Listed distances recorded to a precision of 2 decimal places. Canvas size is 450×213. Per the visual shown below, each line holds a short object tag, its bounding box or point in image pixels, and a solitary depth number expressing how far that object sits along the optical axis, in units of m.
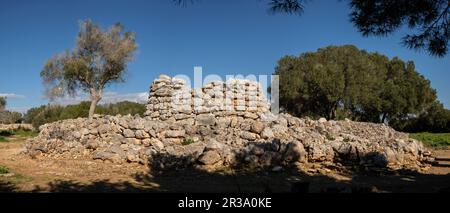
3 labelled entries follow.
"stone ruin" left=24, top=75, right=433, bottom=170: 11.70
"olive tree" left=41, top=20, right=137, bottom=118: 24.28
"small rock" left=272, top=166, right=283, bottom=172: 10.83
